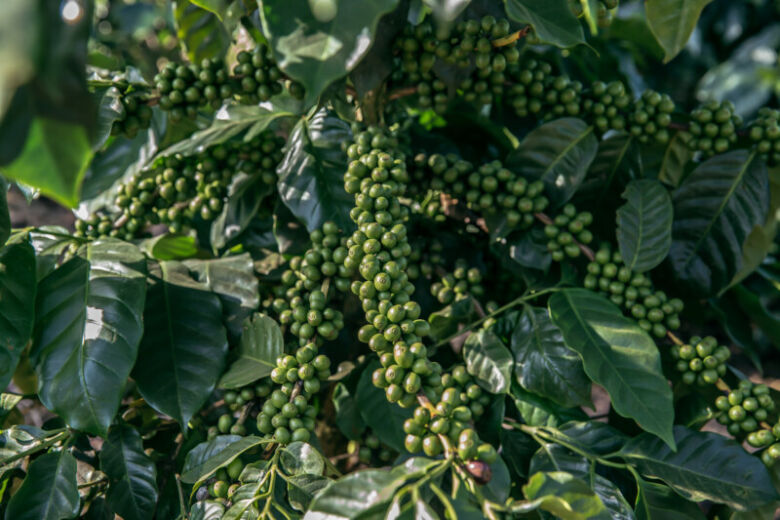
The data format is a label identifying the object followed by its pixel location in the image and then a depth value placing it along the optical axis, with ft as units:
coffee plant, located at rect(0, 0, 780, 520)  2.13
